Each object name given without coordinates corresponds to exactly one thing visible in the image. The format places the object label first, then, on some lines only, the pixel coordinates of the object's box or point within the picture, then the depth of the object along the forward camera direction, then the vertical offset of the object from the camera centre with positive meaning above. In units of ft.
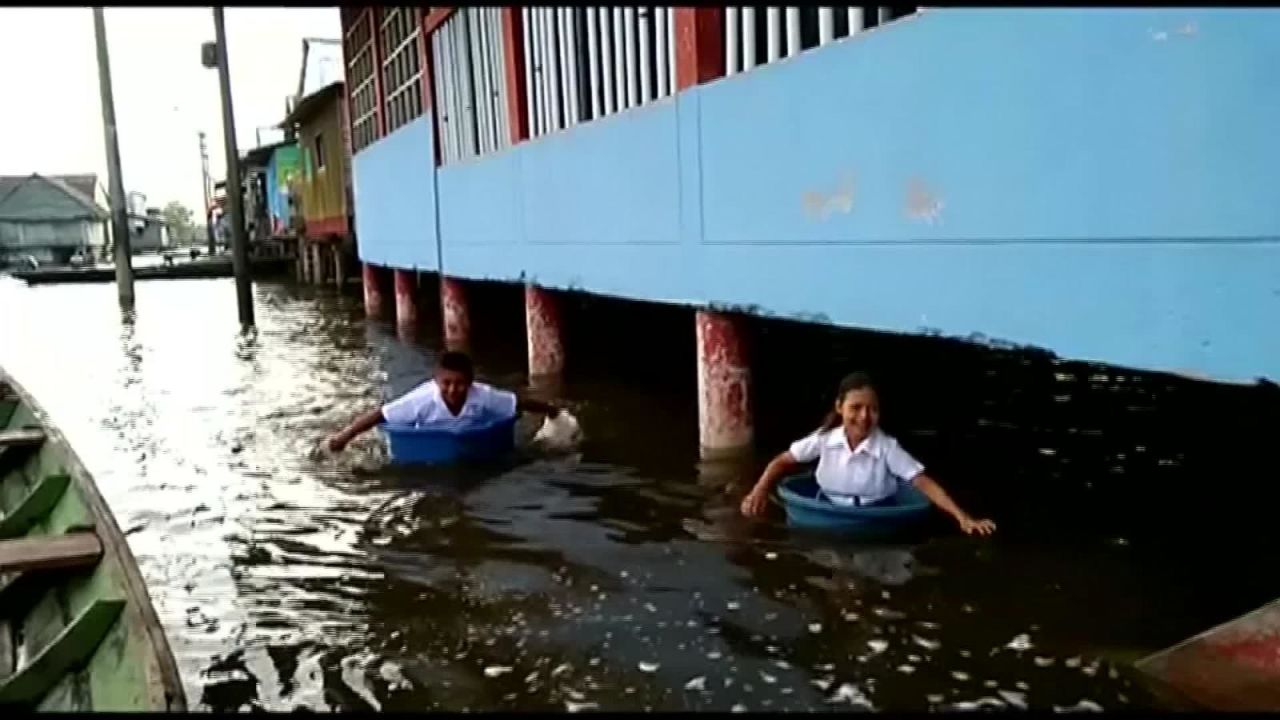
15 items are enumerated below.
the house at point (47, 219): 196.34 +2.35
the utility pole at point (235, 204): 66.33 +1.27
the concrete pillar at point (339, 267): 99.45 -3.87
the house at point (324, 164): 93.04 +4.83
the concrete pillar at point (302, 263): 119.65 -4.12
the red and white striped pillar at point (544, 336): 39.01 -4.04
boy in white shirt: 25.81 -4.19
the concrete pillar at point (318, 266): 111.55 -4.09
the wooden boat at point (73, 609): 11.69 -4.40
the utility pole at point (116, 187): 90.22 +3.40
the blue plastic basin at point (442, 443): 25.79 -4.91
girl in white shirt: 18.79 -4.18
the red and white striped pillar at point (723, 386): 24.82 -3.79
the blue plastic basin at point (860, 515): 18.70 -4.96
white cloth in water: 28.58 -5.42
